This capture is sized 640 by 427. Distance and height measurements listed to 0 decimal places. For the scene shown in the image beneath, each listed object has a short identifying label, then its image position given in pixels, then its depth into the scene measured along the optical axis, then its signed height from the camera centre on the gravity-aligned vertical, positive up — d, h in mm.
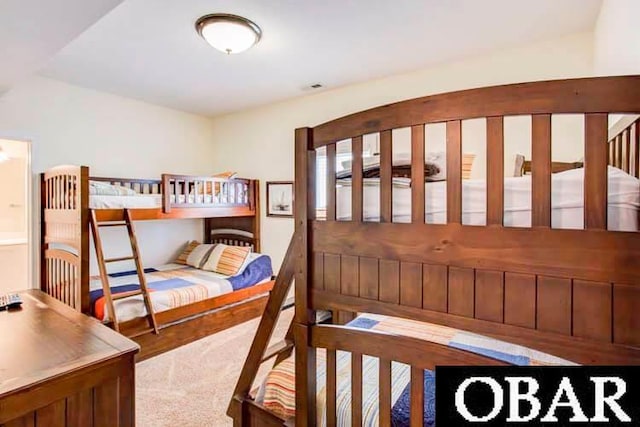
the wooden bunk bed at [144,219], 2641 -75
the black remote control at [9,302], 2207 -608
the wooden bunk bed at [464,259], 843 -147
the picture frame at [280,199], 4301 +164
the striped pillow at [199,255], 4203 -559
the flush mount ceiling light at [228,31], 2305 +1283
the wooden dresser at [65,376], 1332 -691
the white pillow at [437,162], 1341 +198
